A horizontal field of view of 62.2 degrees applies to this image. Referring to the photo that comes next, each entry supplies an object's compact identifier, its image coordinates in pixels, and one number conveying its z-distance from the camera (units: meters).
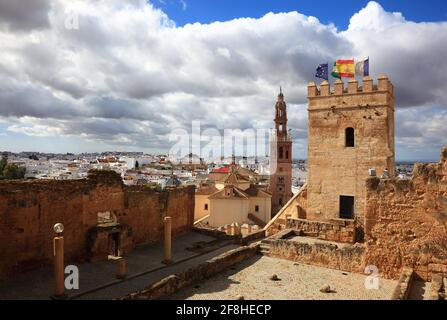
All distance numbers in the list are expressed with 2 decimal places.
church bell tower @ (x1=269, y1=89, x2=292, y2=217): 52.59
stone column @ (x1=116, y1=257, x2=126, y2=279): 14.12
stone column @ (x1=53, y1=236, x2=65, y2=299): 11.74
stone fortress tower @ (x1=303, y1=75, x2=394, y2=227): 19.00
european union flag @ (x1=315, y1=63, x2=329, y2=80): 21.03
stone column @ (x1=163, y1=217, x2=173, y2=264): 16.72
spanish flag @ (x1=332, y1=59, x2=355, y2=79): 20.08
